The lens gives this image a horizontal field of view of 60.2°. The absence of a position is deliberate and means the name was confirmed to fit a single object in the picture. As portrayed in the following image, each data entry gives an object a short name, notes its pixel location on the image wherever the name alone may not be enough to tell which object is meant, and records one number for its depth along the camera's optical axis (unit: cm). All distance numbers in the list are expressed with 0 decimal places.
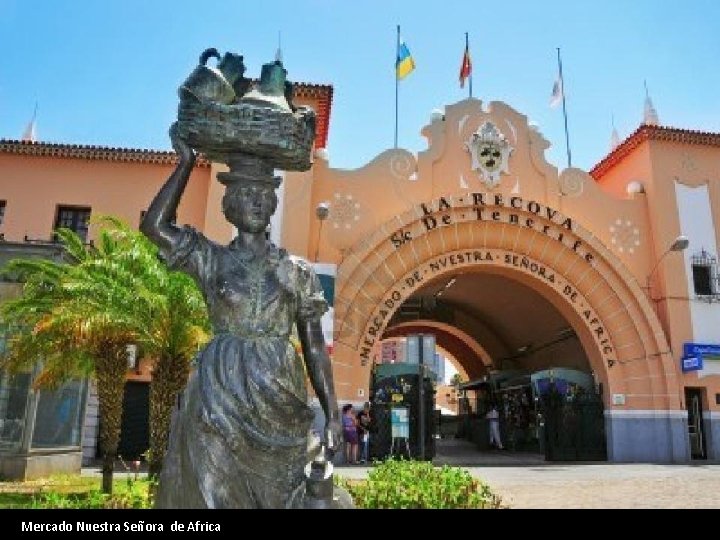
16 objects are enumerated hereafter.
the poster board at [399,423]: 1609
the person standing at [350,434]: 1527
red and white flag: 2000
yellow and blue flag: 1958
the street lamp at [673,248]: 1661
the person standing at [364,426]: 1567
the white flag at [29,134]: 2423
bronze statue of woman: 273
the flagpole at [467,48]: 2016
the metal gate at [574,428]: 1738
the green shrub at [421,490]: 682
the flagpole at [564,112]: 2036
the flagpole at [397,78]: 1966
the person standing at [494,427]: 2258
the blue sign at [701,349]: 1733
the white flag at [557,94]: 2072
